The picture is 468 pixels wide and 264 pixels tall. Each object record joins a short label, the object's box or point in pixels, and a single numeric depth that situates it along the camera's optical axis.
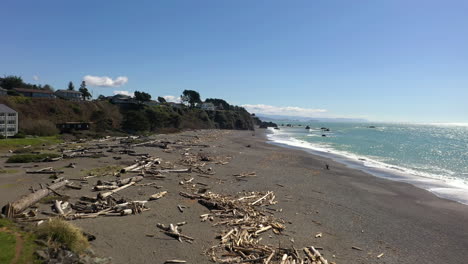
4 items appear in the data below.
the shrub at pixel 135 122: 76.69
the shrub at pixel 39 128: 55.06
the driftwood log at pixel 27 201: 12.54
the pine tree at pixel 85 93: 123.68
